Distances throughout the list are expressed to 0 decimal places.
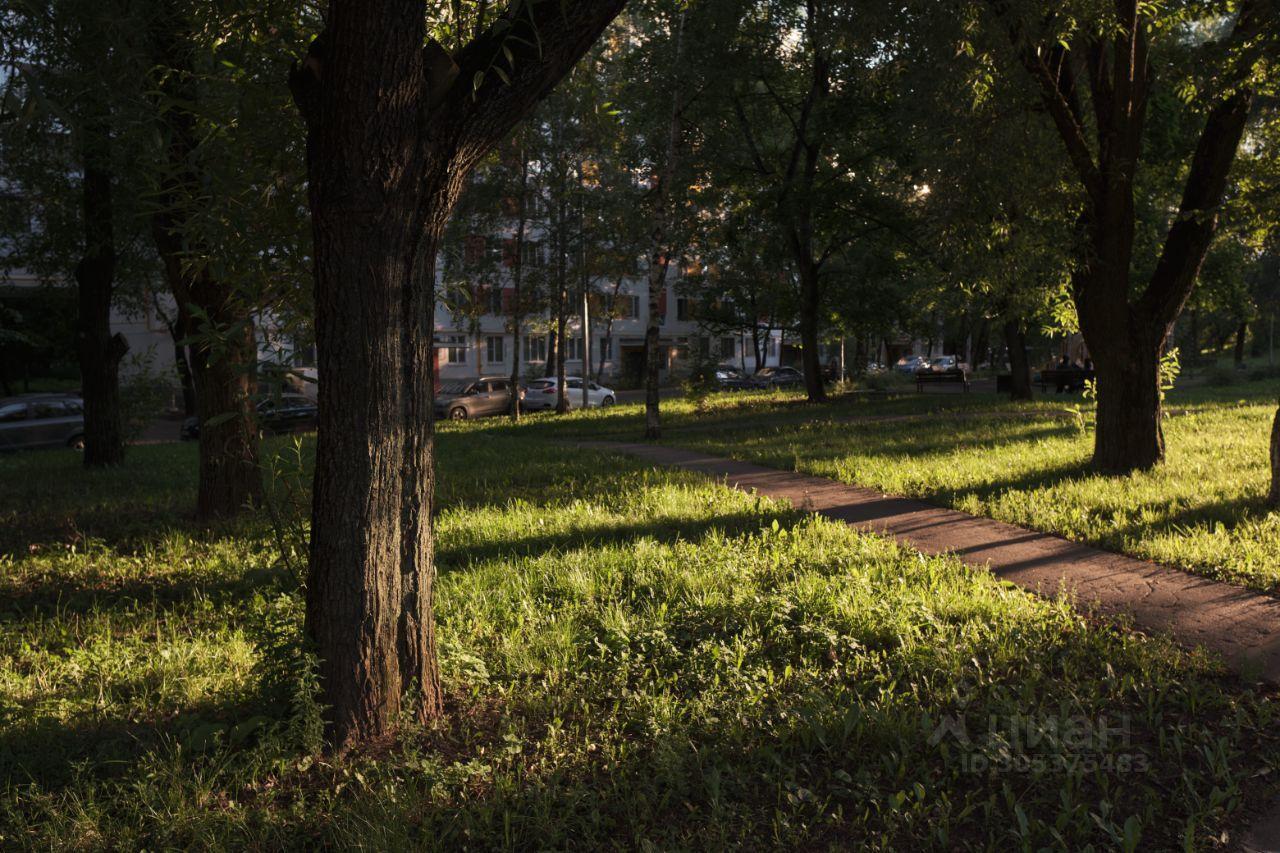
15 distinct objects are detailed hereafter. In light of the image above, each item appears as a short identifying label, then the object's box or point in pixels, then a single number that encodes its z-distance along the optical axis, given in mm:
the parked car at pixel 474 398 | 30375
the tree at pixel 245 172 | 4020
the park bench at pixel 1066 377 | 28203
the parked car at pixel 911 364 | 60312
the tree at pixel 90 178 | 6387
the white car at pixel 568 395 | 34812
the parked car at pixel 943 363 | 58188
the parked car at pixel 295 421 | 25406
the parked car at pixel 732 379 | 43319
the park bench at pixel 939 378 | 30547
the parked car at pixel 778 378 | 47125
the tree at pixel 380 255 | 3441
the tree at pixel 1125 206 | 9641
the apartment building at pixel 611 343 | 41378
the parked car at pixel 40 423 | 21234
